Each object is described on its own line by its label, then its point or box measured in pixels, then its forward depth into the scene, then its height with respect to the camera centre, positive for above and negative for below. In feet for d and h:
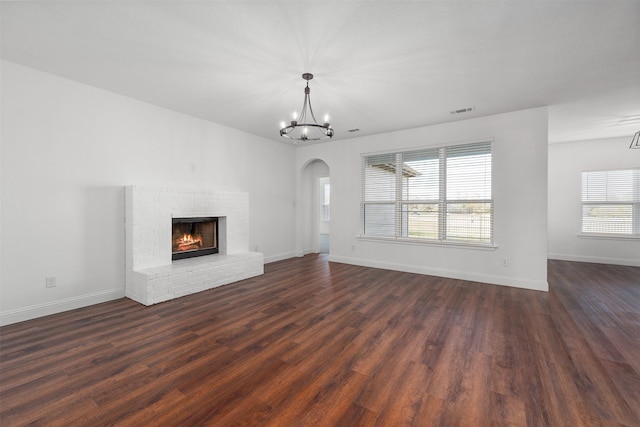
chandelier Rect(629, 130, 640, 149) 15.33 +4.35
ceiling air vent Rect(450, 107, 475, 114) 14.52 +5.63
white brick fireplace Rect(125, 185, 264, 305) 12.52 -2.17
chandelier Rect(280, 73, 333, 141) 10.61 +5.39
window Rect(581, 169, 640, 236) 19.95 +0.83
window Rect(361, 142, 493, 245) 16.24 +1.16
